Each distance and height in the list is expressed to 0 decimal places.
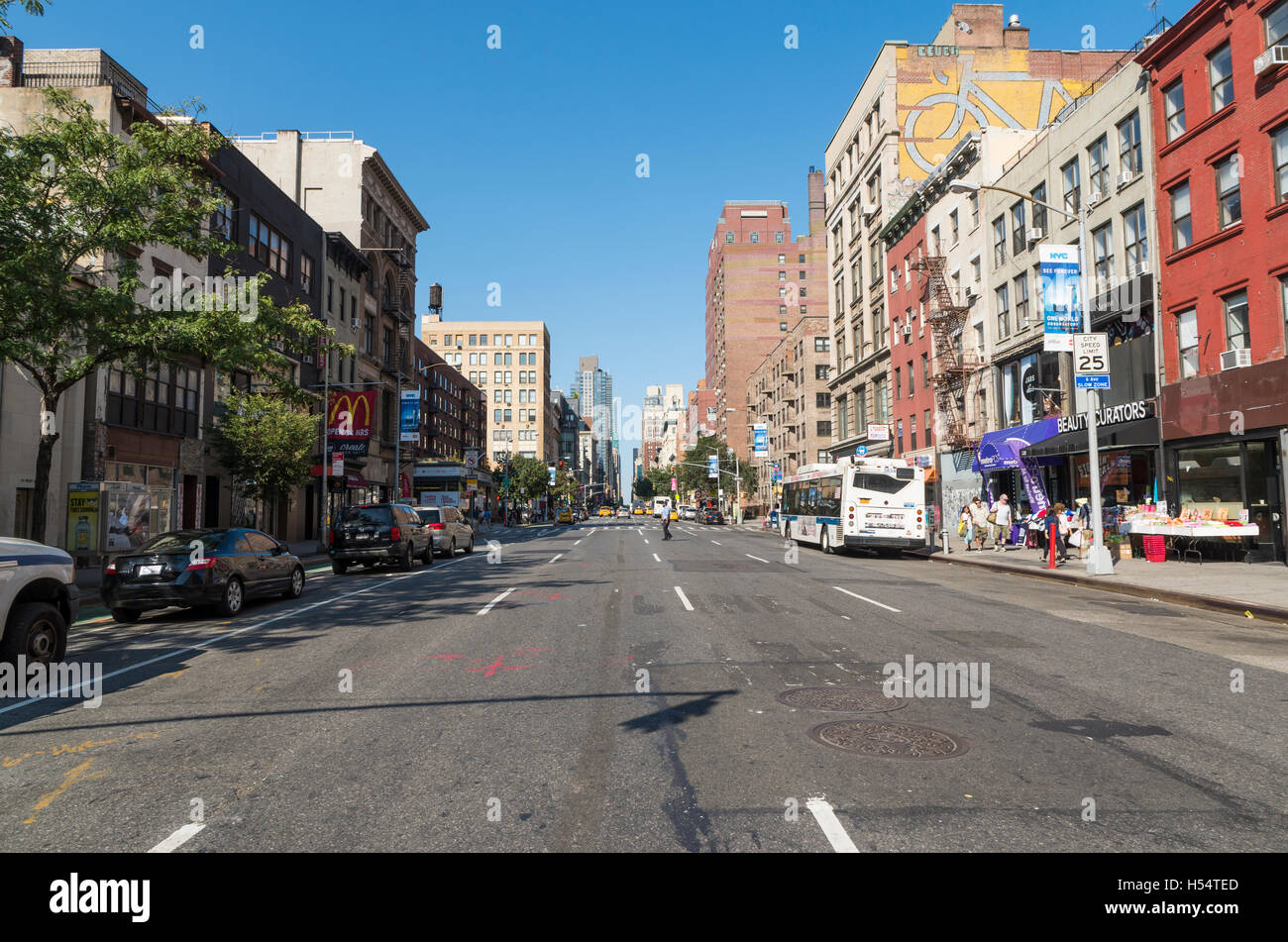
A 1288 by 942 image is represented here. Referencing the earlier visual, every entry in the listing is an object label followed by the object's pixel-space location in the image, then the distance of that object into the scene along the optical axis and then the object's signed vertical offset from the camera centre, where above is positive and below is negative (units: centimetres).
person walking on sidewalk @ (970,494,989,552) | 2823 -68
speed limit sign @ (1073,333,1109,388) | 1828 +325
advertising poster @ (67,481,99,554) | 2033 -21
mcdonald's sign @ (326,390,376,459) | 3350 +369
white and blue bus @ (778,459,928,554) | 2598 -14
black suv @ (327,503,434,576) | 2123 -84
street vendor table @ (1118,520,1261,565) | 1931 -90
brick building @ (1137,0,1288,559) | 1903 +639
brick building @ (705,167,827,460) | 11281 +3003
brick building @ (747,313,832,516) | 7175 +1020
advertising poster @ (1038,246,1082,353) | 1897 +509
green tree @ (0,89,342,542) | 1352 +494
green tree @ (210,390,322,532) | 2734 +231
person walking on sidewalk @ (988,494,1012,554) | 2730 -65
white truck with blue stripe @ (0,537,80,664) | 784 -96
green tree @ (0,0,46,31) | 1250 +813
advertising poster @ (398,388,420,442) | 4619 +543
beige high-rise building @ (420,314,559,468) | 12825 +2217
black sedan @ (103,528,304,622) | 1207 -104
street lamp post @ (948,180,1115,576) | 1789 -65
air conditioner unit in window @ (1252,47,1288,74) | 1864 +1056
